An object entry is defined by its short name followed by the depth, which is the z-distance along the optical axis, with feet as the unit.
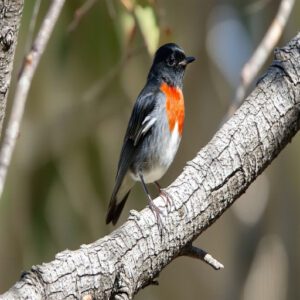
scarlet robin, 28.63
